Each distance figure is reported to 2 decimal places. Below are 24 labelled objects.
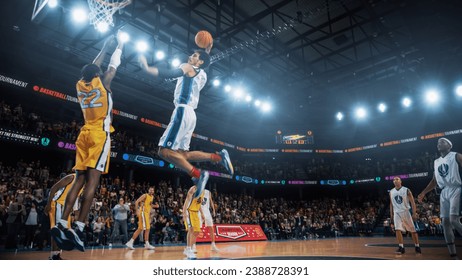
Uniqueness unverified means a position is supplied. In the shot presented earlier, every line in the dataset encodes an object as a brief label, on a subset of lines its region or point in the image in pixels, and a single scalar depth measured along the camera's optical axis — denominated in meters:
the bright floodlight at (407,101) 18.55
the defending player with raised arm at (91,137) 2.87
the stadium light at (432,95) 14.94
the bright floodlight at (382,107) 19.80
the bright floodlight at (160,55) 12.53
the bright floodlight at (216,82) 14.83
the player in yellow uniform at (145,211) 8.04
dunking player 3.64
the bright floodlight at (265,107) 17.89
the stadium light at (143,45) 11.01
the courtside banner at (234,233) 11.28
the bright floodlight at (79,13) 9.36
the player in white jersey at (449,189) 4.36
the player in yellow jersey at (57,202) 3.67
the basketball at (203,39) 4.12
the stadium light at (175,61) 13.19
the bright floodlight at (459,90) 15.58
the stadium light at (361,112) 19.72
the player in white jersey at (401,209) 6.21
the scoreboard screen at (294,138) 26.11
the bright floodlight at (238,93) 14.96
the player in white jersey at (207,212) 7.63
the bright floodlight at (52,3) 6.75
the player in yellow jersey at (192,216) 5.32
